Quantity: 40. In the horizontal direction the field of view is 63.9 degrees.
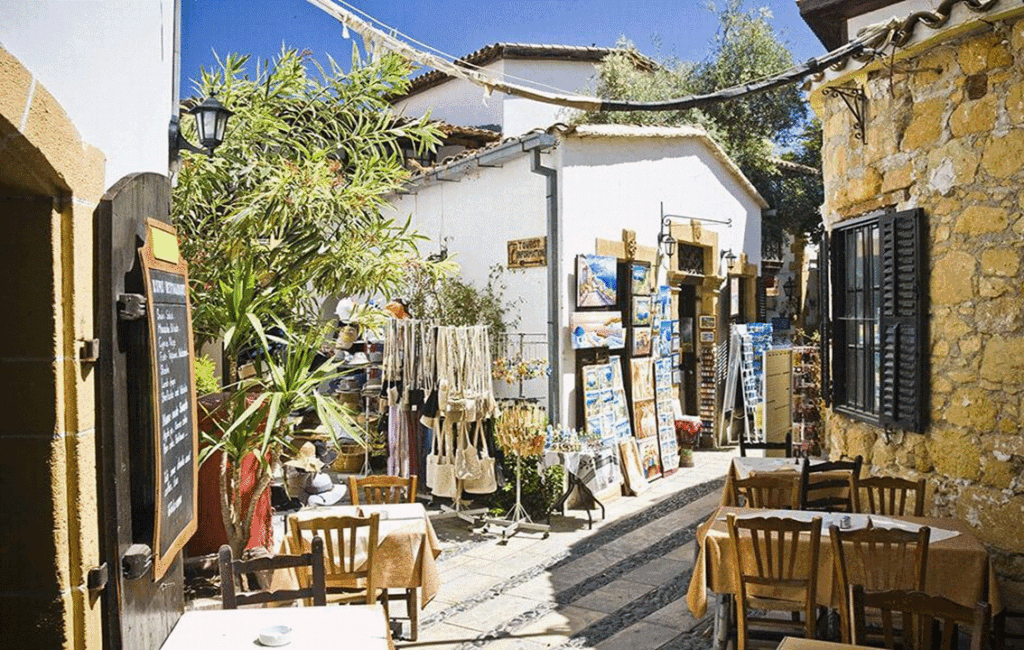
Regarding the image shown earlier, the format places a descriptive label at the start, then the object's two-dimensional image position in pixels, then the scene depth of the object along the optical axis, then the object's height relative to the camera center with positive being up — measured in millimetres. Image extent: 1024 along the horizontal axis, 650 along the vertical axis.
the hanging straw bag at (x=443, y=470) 7871 -1452
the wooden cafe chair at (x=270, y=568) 3480 -1090
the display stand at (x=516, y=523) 7691 -1954
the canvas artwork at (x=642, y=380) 9734 -768
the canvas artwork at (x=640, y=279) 9648 +442
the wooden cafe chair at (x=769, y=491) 5556 -1247
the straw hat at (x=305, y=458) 5978 -1015
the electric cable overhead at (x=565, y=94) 5105 +1669
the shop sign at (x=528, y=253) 8836 +709
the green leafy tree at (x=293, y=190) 4918 +810
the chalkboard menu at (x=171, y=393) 2910 -279
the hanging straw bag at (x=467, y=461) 7887 -1371
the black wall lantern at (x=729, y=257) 11914 +850
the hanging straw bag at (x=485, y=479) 7926 -1553
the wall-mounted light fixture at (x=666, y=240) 10430 +969
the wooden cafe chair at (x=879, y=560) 3824 -1232
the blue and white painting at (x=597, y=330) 8812 -147
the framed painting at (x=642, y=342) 9734 -304
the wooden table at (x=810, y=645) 2973 -1205
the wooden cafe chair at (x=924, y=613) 2811 -1124
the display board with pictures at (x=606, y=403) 8953 -964
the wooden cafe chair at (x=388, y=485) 5633 -1153
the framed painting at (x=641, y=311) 9664 +65
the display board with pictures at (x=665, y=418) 10211 -1288
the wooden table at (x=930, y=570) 4102 -1321
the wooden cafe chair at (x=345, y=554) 4520 -1340
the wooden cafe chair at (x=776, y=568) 4156 -1335
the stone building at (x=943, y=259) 4711 +339
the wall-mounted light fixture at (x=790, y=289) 14648 +460
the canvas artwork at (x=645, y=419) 9781 -1240
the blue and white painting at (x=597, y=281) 8875 +395
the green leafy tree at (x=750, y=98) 14320 +3897
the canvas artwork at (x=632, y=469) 9258 -1736
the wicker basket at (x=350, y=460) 10070 -1731
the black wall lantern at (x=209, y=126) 5117 +1233
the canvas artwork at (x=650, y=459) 9734 -1716
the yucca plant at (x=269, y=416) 4152 -492
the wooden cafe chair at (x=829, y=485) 5434 -1153
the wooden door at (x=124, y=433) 2613 -367
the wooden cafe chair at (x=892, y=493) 4969 -1121
